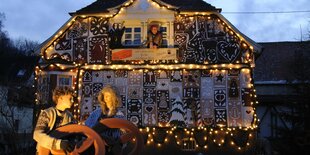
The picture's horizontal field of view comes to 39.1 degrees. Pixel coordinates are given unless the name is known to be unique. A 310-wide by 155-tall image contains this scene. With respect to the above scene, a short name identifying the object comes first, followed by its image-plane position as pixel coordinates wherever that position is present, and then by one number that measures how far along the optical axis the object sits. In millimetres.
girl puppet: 5004
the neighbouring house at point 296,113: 14414
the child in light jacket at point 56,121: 4625
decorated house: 14789
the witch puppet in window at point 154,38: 15344
